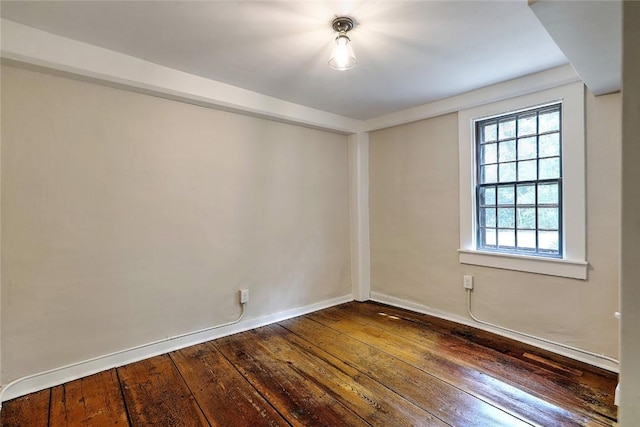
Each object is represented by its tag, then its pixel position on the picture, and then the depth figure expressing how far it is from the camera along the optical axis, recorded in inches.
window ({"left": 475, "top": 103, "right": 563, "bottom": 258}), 106.0
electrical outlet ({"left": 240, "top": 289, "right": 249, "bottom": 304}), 122.5
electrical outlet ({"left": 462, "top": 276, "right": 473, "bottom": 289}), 125.5
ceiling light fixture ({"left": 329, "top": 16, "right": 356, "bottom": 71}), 76.2
